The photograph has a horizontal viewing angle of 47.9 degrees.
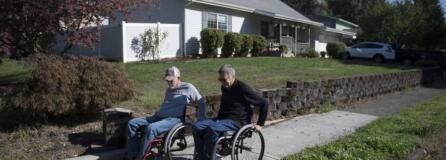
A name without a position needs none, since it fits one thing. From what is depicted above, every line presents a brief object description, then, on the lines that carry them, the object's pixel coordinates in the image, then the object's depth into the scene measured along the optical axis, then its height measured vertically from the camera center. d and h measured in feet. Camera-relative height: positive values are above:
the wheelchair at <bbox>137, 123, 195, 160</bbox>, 18.78 -3.85
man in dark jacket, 18.85 -2.64
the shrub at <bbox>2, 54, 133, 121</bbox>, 20.89 -1.86
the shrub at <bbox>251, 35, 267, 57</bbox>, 81.15 +0.11
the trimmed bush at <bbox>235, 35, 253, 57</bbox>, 77.56 -0.05
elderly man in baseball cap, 19.90 -2.32
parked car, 98.07 -1.07
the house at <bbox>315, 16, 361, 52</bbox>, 124.36 +3.50
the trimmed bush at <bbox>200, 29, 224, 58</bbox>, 71.41 +0.66
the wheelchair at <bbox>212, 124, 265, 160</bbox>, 18.61 -3.76
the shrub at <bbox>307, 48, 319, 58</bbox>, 98.37 -1.63
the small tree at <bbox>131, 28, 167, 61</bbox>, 61.87 +0.21
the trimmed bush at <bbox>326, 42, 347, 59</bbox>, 104.42 -0.91
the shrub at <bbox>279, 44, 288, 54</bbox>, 89.63 -0.42
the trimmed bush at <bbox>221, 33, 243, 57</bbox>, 74.18 +0.25
